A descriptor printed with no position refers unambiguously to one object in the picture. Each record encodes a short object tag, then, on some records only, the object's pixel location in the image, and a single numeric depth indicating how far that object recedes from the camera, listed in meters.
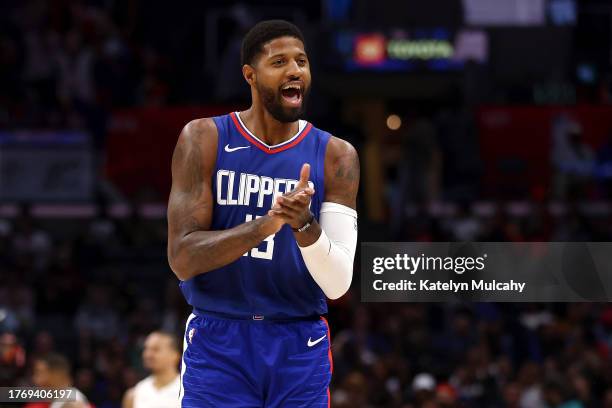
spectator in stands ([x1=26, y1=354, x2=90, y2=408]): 16.83
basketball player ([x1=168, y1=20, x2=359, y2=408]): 8.36
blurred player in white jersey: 16.52
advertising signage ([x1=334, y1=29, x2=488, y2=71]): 30.39
